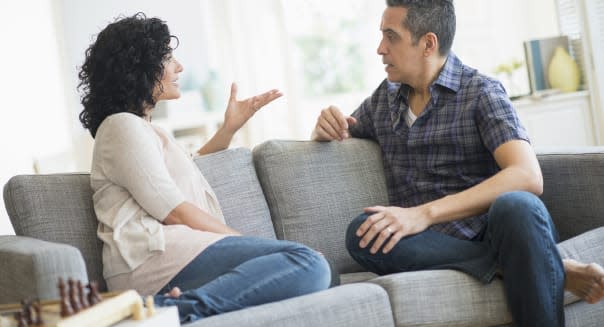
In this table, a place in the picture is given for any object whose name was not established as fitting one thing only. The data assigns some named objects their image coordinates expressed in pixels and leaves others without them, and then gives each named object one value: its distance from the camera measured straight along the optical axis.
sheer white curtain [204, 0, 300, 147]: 6.31
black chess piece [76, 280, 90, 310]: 2.42
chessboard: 2.38
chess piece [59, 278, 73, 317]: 2.38
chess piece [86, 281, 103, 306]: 2.44
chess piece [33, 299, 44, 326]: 2.38
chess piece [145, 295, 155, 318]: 2.50
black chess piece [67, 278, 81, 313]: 2.40
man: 2.90
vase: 4.88
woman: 2.87
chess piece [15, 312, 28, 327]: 2.38
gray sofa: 2.80
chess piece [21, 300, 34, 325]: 2.38
